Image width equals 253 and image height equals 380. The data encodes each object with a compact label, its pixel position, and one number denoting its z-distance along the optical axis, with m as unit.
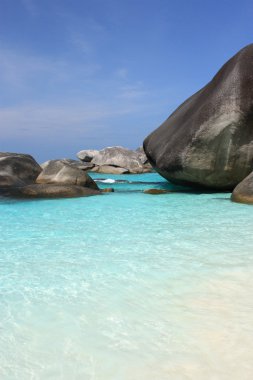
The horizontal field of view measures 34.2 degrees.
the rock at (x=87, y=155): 30.52
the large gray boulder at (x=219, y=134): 9.61
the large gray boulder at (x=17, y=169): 12.12
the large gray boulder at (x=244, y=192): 8.11
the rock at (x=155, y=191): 10.96
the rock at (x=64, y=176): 11.51
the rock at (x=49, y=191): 9.95
